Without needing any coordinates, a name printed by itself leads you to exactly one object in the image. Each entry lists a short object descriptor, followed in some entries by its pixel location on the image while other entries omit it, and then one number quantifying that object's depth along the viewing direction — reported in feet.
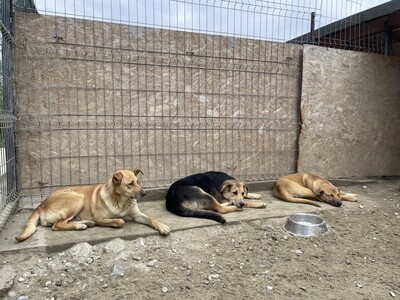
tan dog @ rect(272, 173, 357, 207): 17.29
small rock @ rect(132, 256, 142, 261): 10.52
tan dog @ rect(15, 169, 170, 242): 12.37
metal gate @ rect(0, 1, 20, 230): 12.49
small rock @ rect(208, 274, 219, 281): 9.64
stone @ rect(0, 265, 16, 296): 8.65
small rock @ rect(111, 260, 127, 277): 9.52
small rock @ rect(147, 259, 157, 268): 10.21
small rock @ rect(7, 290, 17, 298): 8.55
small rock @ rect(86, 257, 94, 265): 10.27
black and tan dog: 14.61
